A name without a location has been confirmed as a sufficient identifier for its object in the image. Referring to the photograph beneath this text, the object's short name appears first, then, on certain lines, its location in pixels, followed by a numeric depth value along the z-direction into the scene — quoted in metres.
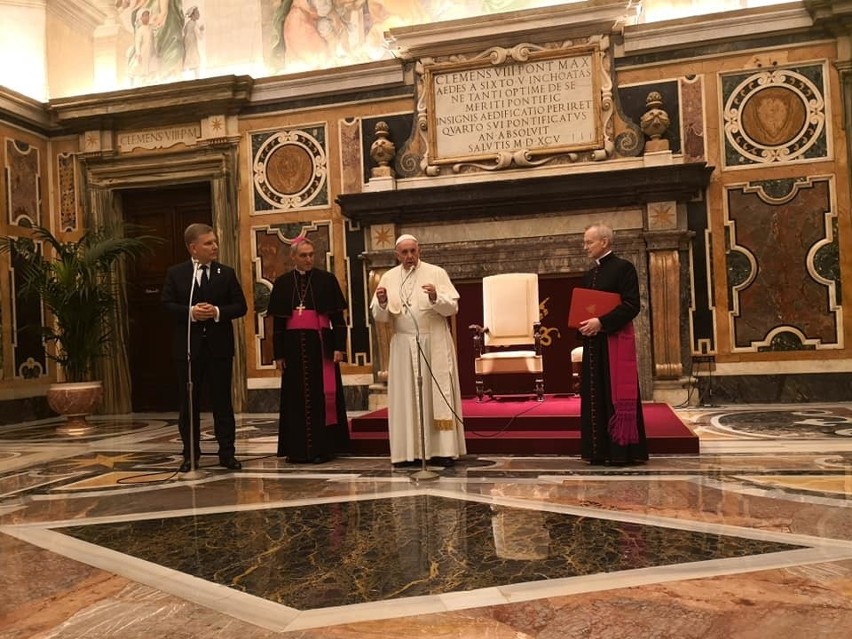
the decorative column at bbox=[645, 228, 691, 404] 7.45
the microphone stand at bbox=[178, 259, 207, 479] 4.59
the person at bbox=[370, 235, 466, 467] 4.61
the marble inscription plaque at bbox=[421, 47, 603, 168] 7.91
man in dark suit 4.75
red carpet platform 4.93
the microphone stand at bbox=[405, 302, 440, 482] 4.20
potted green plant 7.56
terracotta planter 7.49
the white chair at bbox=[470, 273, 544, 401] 7.12
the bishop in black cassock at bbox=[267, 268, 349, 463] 4.98
